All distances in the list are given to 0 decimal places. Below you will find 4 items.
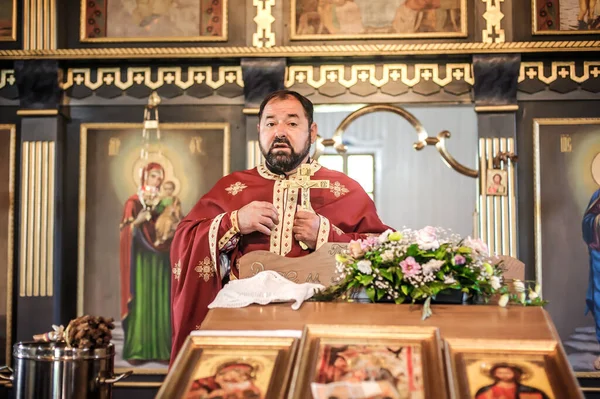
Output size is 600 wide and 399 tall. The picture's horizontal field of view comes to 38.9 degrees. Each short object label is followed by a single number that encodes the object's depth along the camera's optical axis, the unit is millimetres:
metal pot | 3713
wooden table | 2592
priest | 4109
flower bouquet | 3080
